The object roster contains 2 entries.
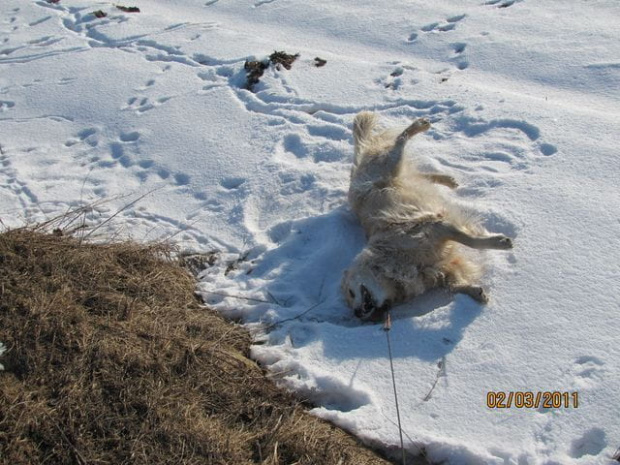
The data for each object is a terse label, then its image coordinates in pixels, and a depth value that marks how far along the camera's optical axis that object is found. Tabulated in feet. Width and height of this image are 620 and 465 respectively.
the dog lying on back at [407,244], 13.33
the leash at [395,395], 9.95
